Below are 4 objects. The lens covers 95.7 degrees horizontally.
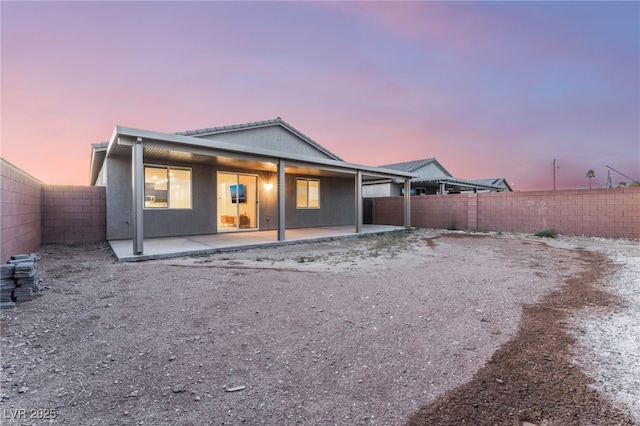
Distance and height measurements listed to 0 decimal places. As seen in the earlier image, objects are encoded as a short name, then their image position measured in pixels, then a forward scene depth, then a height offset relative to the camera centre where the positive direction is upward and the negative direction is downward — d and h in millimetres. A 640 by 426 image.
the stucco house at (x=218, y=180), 7568 +1222
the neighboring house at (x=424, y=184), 18656 +1932
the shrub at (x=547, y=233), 10984 -838
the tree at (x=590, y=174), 42106 +5439
